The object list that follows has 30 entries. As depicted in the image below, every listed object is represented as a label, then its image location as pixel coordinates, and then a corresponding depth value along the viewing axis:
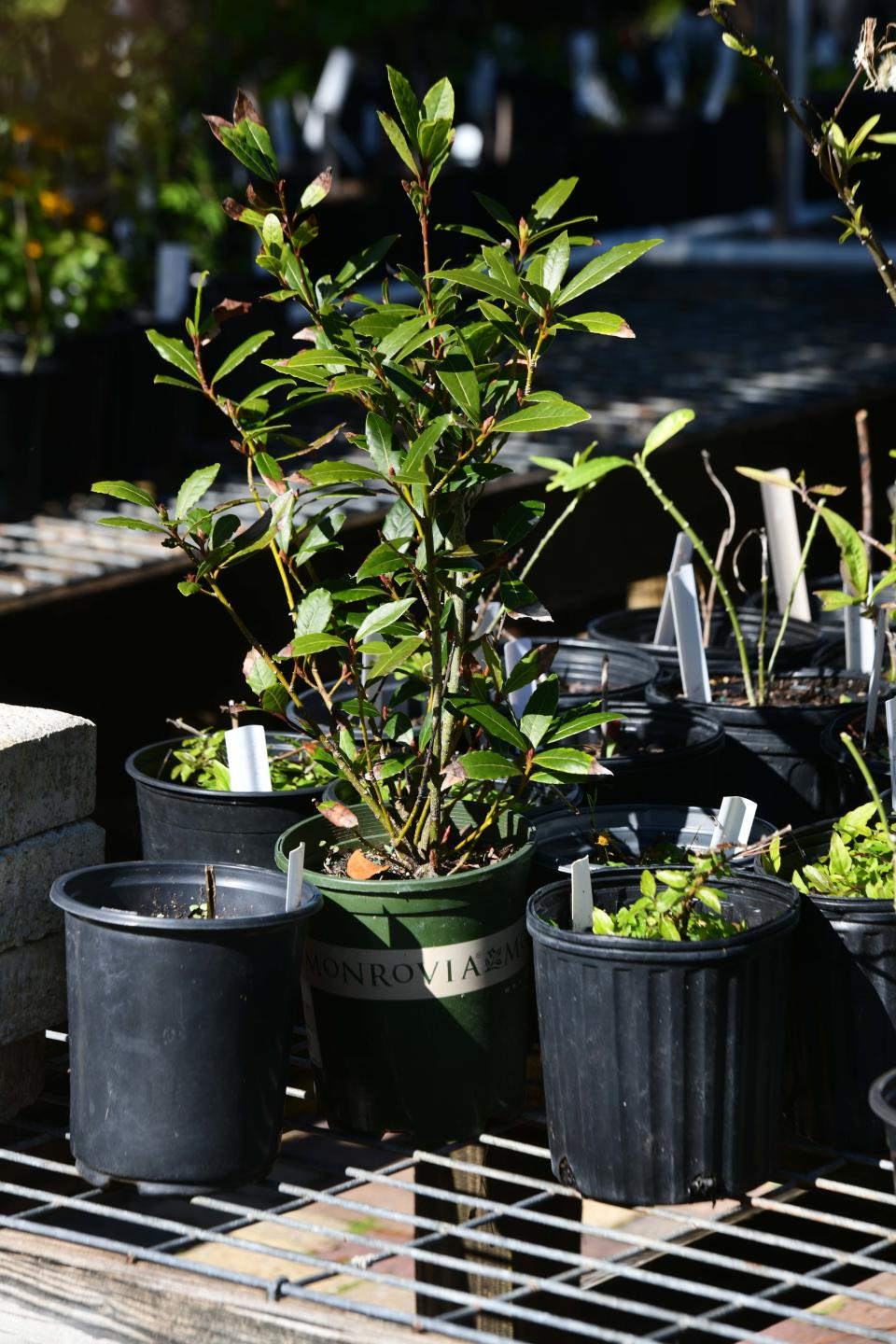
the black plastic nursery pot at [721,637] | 3.26
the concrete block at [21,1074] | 2.70
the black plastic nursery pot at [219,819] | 2.81
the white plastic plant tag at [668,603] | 3.04
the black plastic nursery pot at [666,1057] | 2.53
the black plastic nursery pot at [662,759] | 2.92
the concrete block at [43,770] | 2.68
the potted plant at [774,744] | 3.04
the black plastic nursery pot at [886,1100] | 2.48
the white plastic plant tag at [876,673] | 2.87
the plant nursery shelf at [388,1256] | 2.43
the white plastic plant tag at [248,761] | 2.81
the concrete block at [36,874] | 2.68
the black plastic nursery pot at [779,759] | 3.04
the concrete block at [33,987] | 2.69
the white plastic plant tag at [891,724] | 2.68
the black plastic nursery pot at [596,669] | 3.15
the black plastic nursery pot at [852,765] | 2.90
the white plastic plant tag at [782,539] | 3.25
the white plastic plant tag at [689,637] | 2.96
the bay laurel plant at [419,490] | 2.58
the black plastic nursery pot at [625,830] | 2.78
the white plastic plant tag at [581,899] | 2.57
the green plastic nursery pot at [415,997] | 2.61
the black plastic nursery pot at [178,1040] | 2.54
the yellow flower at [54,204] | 4.54
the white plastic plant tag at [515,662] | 2.96
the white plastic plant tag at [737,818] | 2.69
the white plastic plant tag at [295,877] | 2.58
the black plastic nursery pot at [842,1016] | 2.60
